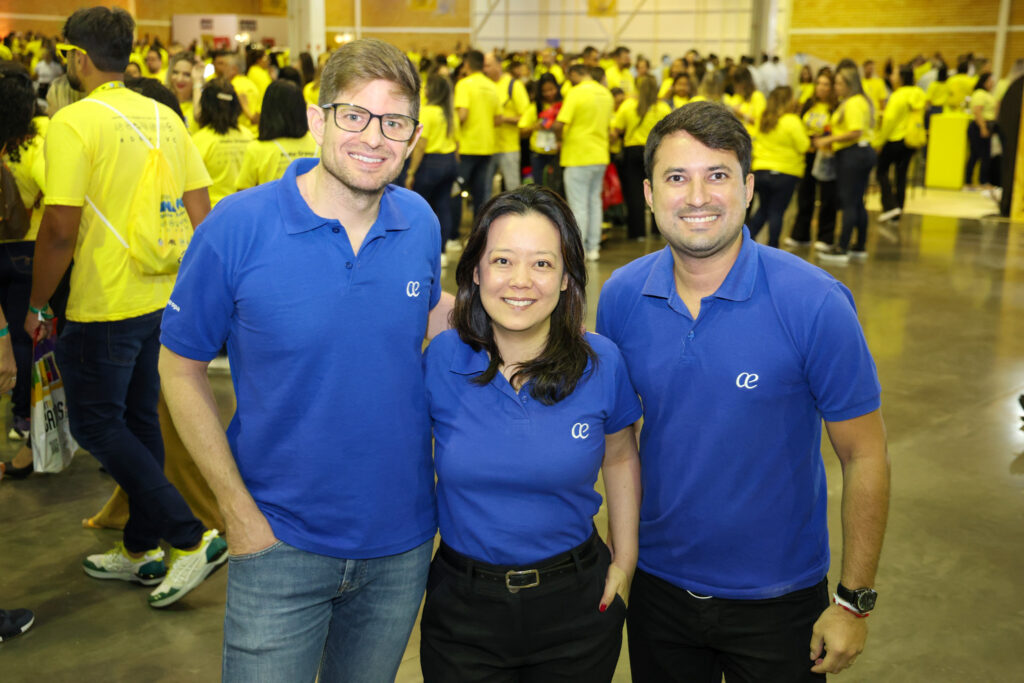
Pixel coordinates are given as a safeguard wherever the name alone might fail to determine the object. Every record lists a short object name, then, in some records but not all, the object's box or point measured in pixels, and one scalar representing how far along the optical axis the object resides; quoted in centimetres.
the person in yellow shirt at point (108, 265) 303
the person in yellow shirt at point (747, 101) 970
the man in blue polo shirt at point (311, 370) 173
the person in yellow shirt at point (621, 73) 1324
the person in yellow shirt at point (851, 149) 865
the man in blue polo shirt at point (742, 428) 178
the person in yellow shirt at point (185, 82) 669
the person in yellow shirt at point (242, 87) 778
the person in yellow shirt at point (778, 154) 849
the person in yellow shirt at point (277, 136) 477
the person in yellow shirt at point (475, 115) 902
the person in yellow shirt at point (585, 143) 861
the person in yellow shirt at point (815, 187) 949
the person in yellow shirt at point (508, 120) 954
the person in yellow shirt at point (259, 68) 1176
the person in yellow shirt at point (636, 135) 929
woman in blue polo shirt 173
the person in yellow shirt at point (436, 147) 805
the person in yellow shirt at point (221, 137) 505
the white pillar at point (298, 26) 1941
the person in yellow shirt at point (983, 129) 1360
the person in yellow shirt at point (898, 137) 1024
